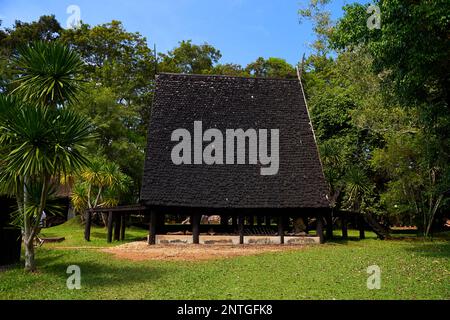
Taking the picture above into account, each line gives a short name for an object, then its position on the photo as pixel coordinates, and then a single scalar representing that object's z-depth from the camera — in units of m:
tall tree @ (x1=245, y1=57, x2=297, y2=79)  41.53
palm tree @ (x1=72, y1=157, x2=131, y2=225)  22.08
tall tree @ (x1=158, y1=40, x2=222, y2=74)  39.97
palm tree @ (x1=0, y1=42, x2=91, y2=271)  10.28
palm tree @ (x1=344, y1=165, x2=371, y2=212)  21.62
